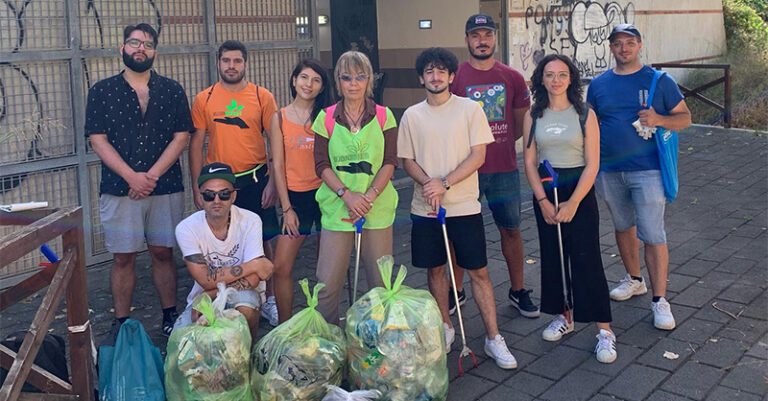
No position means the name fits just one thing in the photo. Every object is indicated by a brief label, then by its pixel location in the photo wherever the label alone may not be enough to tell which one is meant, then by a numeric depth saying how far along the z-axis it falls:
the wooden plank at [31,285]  3.95
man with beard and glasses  5.12
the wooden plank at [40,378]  3.90
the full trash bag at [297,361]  4.09
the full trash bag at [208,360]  4.03
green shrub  18.88
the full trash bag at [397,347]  4.09
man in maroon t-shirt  5.41
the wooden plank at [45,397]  3.75
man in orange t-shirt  5.39
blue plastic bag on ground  4.04
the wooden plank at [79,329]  4.00
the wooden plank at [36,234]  3.35
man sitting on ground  4.60
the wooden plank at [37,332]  3.39
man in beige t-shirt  4.75
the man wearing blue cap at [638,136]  5.33
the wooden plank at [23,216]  3.94
